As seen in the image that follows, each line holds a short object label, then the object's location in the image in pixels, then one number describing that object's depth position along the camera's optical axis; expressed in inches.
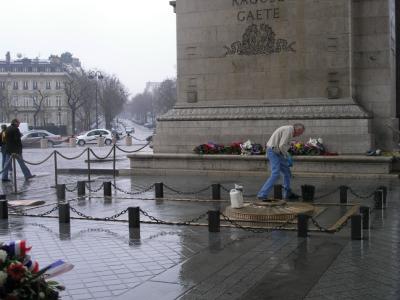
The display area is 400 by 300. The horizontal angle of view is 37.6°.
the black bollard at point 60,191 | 572.3
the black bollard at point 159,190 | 548.9
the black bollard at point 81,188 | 593.3
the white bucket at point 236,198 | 417.7
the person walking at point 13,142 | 776.3
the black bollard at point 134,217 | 393.1
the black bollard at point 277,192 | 513.0
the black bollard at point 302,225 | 351.9
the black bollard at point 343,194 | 484.7
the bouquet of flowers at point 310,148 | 686.5
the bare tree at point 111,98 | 3553.2
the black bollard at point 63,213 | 430.0
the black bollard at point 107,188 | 577.0
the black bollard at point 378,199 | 447.8
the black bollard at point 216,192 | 527.8
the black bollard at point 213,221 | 371.9
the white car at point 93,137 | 2114.3
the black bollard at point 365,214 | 367.9
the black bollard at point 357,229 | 341.7
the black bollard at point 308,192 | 498.9
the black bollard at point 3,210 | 457.4
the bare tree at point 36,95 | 4387.8
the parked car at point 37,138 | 2039.9
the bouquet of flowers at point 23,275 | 144.7
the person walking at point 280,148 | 479.8
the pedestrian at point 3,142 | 787.4
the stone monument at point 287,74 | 710.5
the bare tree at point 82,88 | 3440.0
